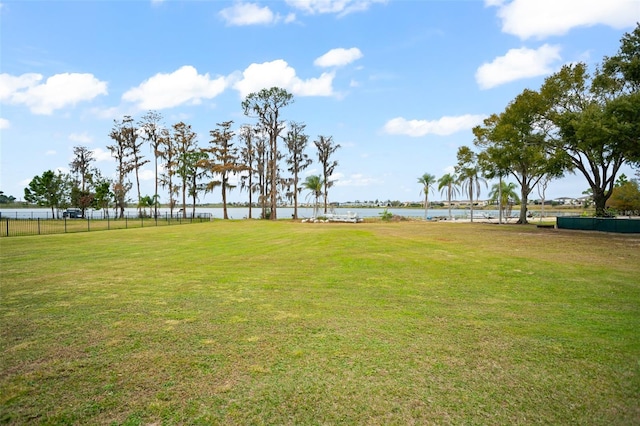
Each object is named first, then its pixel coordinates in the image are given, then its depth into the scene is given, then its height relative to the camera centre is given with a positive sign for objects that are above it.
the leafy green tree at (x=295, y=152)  49.81 +8.03
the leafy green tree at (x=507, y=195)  57.91 +1.85
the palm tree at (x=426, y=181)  57.59 +4.14
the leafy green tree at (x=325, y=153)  52.38 +8.05
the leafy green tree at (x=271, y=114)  45.00 +12.09
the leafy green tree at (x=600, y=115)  18.92 +4.92
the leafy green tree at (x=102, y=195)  54.19 +2.67
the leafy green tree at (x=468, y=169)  38.62 +4.53
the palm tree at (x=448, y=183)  58.94 +3.89
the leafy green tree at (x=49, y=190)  50.09 +3.39
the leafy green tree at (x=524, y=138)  25.05 +5.01
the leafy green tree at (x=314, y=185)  52.69 +3.52
